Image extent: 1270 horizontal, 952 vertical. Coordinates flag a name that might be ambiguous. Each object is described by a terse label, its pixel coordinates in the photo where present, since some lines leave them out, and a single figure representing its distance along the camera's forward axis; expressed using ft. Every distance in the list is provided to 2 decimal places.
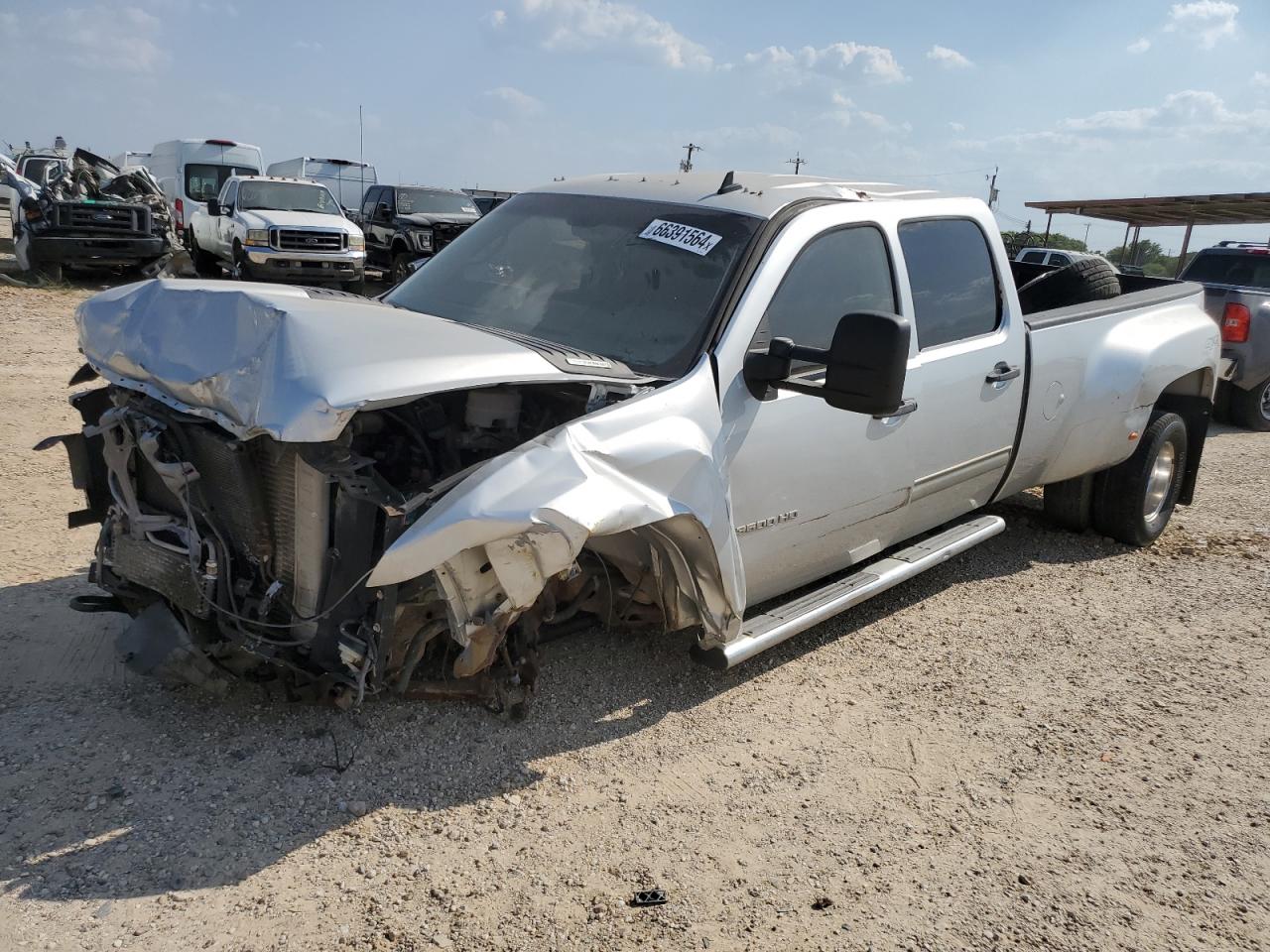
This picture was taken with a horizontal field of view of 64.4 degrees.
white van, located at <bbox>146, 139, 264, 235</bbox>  71.36
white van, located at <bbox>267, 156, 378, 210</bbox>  76.64
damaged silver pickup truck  9.10
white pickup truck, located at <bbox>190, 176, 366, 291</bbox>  52.21
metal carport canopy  72.02
